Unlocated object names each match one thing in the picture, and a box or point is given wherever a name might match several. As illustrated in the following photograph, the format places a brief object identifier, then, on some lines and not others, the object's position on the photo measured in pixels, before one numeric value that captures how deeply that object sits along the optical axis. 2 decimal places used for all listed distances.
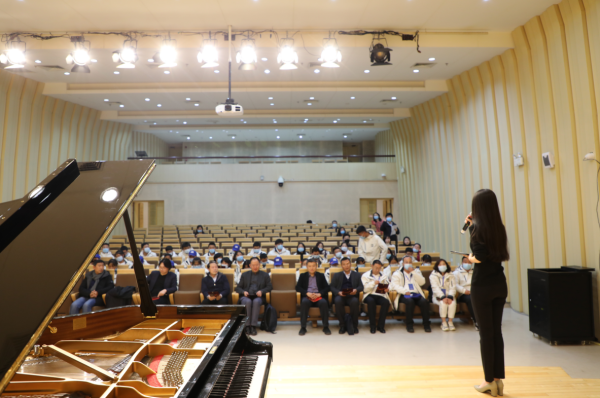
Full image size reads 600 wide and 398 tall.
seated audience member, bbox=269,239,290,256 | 10.65
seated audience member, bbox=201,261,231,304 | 6.35
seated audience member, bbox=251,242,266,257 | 10.16
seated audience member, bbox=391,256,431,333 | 6.20
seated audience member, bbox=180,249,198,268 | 9.85
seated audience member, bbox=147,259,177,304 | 6.54
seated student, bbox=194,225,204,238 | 14.19
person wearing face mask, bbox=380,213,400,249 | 13.09
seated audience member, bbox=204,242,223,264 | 10.77
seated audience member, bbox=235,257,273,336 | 6.21
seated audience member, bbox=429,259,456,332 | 6.18
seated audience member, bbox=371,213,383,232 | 13.60
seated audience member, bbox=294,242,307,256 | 10.91
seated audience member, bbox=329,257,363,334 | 6.17
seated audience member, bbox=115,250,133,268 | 9.61
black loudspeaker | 5.19
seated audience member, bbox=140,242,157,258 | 10.73
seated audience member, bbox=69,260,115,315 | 6.41
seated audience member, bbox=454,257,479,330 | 6.38
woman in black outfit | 2.92
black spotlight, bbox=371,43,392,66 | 7.13
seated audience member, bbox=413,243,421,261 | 9.88
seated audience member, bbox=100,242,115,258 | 10.50
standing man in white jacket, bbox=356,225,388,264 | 8.96
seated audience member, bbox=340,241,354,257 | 10.39
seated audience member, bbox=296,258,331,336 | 6.14
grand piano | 1.41
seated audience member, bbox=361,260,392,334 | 6.13
